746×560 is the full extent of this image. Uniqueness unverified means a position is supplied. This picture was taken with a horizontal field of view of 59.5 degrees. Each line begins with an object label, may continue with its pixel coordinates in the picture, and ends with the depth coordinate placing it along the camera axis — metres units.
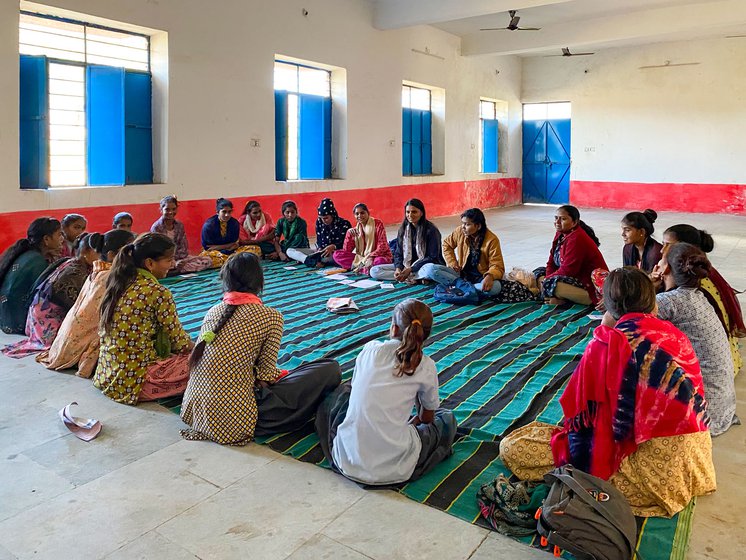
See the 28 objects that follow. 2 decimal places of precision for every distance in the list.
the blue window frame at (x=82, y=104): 6.66
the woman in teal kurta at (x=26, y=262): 4.44
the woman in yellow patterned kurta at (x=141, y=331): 3.19
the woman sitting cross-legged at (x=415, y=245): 6.32
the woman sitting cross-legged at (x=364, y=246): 6.94
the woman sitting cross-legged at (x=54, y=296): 4.11
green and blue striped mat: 2.50
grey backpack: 1.93
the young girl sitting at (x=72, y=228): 4.95
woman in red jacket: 5.37
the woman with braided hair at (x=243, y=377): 2.82
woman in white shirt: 2.42
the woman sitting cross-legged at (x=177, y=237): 6.87
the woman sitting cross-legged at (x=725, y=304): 3.24
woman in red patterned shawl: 2.19
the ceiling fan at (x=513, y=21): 11.31
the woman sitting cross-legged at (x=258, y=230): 7.82
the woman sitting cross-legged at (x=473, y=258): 5.69
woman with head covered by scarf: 7.48
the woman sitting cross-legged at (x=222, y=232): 7.45
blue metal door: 16.45
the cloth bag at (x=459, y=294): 5.60
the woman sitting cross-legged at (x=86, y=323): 3.67
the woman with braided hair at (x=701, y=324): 2.92
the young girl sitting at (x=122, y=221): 5.74
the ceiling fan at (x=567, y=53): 14.69
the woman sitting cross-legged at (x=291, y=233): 7.82
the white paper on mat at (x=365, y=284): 6.39
